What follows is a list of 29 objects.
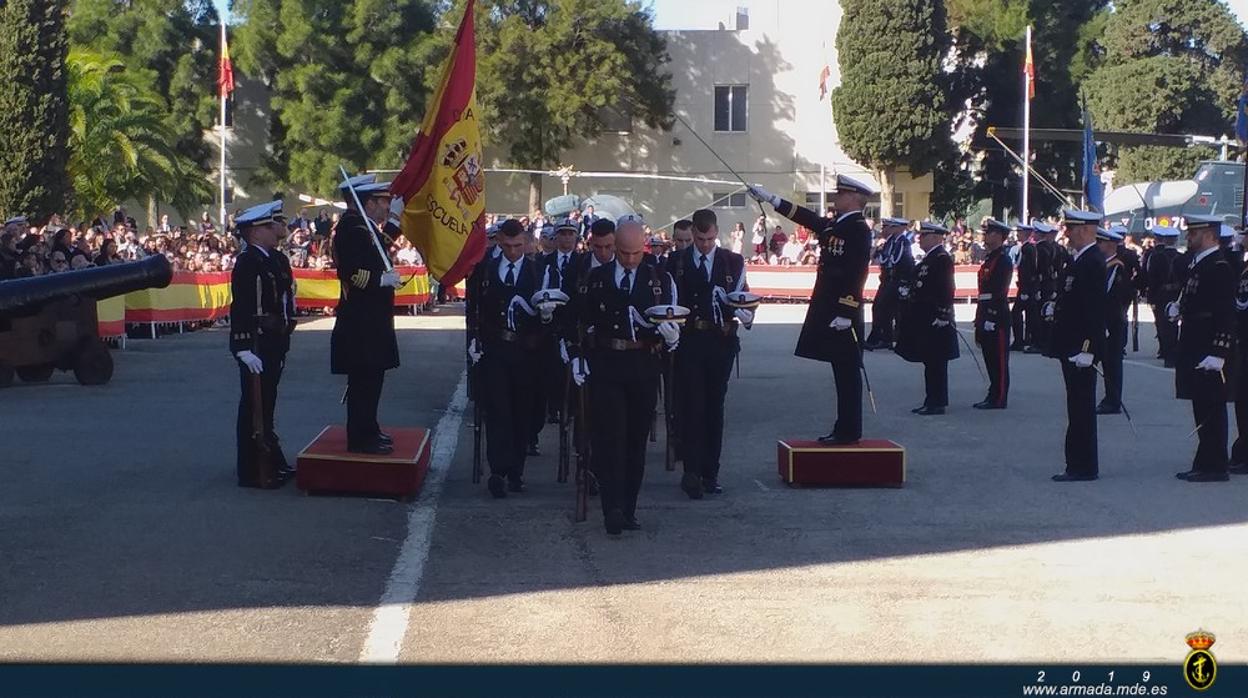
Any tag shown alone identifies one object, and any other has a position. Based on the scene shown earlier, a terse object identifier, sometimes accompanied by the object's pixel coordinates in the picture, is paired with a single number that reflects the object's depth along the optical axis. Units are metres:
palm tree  42.41
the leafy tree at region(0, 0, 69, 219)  31.67
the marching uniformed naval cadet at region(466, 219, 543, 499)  10.66
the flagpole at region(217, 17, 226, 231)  42.07
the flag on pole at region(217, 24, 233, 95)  42.59
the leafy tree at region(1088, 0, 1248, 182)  55.06
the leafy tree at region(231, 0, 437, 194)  54.47
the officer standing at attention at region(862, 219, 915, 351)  20.34
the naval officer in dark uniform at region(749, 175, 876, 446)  11.23
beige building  56.59
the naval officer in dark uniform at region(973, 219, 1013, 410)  16.44
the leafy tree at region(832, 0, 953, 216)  53.47
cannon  16.23
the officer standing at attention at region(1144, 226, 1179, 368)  19.73
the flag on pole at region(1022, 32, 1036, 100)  49.25
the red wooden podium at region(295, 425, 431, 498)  10.32
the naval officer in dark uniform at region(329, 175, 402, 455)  10.45
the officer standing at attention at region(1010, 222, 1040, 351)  20.31
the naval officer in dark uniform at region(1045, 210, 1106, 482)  11.57
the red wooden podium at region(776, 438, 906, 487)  11.09
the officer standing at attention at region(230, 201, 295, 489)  10.71
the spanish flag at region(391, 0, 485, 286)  10.88
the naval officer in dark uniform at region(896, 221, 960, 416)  15.84
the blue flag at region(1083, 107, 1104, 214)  27.45
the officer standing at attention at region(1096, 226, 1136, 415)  15.79
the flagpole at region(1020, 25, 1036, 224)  47.92
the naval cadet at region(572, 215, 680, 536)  9.38
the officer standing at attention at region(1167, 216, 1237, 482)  11.57
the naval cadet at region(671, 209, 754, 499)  10.76
